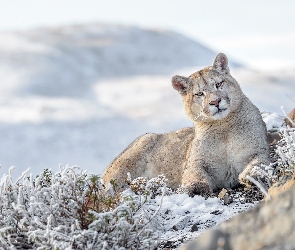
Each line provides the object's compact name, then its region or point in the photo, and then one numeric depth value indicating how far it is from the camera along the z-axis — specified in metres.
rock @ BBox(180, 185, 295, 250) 5.92
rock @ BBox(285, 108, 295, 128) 19.02
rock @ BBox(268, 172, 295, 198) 10.21
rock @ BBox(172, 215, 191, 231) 12.81
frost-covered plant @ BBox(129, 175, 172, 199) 15.18
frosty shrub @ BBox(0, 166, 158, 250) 9.91
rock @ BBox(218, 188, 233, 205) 14.10
